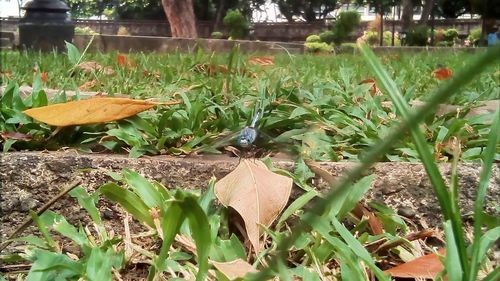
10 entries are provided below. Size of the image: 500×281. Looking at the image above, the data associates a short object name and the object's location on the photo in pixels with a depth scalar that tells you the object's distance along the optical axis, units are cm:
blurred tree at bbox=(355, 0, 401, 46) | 989
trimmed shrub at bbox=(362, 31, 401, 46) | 1746
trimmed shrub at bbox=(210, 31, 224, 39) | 1825
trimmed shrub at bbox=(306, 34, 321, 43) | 1755
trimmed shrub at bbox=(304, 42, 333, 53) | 1054
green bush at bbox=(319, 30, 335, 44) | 1764
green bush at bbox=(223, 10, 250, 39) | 1914
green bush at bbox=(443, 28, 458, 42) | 1978
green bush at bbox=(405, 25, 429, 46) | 1627
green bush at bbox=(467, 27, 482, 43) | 1760
